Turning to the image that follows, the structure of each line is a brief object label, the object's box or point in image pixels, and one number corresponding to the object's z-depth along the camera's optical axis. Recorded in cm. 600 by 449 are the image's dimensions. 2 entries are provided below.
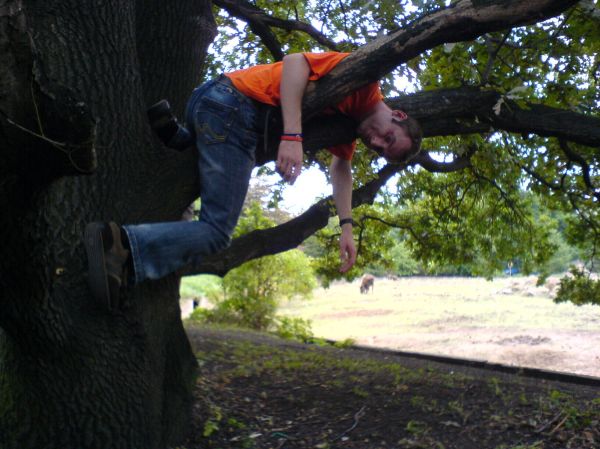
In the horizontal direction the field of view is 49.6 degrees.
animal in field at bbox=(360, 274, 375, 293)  2003
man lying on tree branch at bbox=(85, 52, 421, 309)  325
